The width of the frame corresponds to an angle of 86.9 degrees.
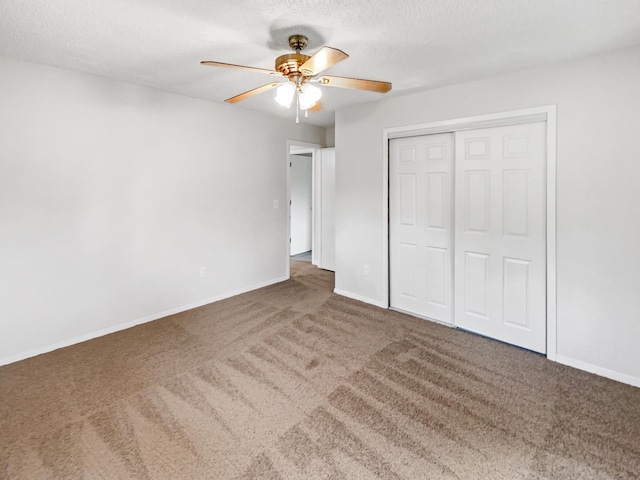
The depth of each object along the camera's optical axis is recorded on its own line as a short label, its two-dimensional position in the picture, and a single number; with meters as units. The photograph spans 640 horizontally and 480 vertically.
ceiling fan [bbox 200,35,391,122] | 1.92
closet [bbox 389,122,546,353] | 2.76
